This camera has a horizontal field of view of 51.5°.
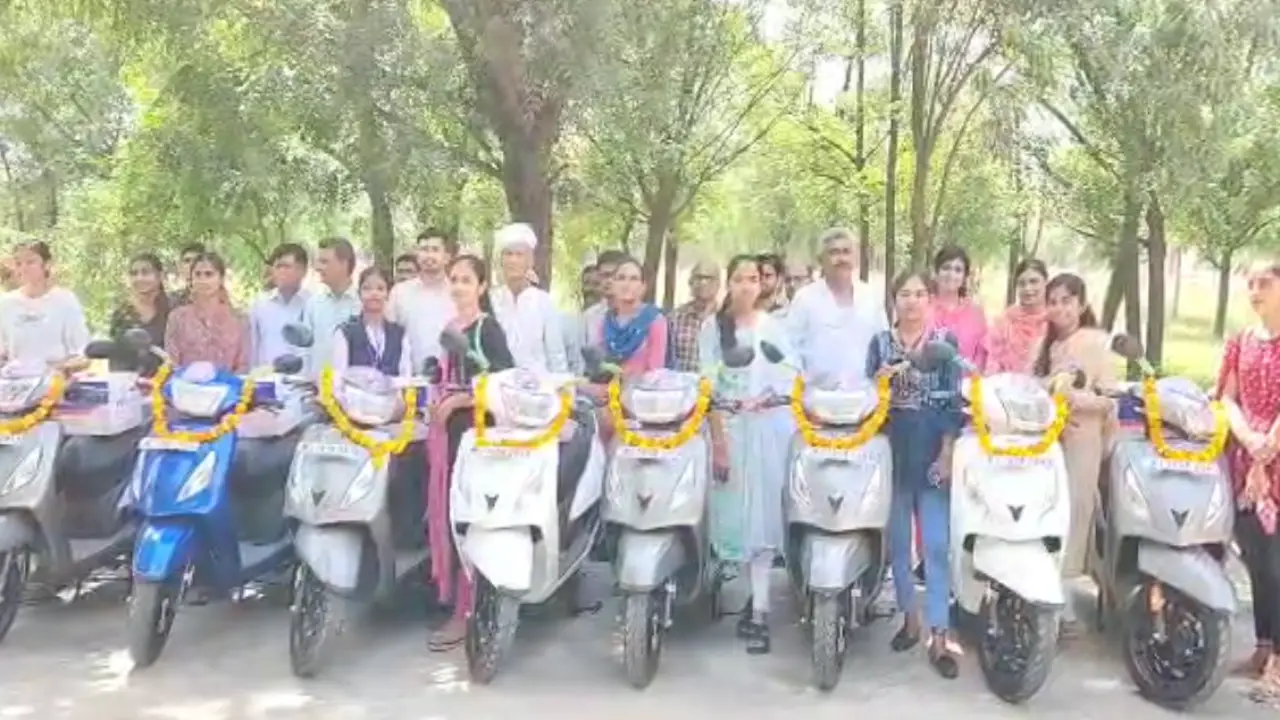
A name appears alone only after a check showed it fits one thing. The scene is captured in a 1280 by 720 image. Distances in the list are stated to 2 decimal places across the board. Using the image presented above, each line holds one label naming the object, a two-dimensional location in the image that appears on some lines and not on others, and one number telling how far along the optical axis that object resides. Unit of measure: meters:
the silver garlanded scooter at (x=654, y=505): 4.39
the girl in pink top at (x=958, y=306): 5.45
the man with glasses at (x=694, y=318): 5.64
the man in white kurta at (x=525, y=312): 5.08
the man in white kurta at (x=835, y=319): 5.04
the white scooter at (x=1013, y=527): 4.12
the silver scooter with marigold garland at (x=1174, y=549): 4.14
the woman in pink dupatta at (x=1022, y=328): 5.03
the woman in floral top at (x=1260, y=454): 4.43
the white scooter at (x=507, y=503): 4.31
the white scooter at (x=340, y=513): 4.43
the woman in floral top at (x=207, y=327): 5.45
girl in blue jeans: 4.57
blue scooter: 4.41
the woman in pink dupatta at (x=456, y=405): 4.76
